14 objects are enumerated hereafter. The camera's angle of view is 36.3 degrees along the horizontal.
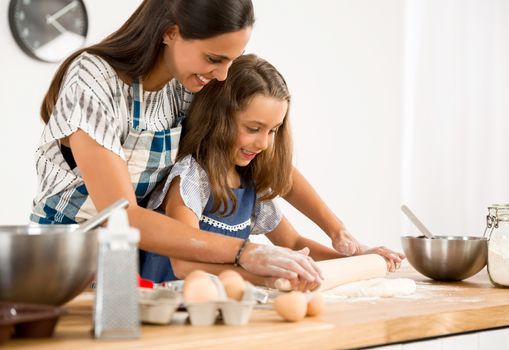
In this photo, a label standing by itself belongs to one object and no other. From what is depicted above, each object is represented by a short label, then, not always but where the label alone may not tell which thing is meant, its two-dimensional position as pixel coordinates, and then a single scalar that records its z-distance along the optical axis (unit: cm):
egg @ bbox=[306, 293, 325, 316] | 123
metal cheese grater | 97
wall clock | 341
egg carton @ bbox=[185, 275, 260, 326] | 111
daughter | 191
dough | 156
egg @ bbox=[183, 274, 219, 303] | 111
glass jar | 180
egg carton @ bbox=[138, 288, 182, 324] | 110
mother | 154
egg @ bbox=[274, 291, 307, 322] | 117
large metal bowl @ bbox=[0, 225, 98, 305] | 104
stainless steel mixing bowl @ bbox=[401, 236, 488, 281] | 190
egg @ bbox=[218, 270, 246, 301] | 118
